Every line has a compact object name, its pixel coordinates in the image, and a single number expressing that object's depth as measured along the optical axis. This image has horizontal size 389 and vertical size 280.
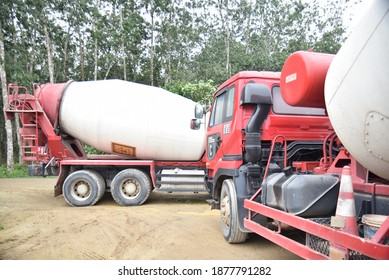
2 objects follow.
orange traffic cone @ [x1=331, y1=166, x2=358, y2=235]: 2.29
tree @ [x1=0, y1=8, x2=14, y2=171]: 14.25
